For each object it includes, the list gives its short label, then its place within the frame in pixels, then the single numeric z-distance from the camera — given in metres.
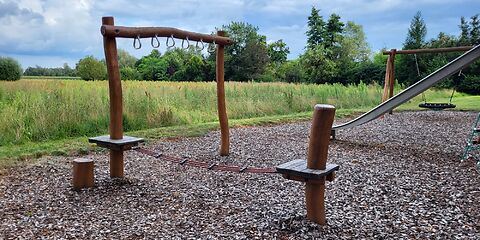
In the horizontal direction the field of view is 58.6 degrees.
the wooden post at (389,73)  8.85
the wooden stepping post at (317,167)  2.91
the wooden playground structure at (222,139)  2.93
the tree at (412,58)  21.60
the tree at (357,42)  32.03
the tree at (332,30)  31.33
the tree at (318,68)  26.11
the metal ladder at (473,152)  4.77
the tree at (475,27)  24.18
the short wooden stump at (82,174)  3.94
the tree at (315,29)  31.94
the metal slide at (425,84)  5.07
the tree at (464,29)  24.71
